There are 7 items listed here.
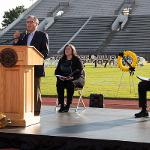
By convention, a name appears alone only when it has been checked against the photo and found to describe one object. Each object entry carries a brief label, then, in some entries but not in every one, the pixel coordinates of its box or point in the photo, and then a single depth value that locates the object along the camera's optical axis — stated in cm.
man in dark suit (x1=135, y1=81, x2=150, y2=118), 872
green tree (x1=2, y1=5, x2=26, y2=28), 9088
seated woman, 973
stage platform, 617
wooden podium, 719
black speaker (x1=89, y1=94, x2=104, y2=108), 1102
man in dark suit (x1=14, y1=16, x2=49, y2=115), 816
